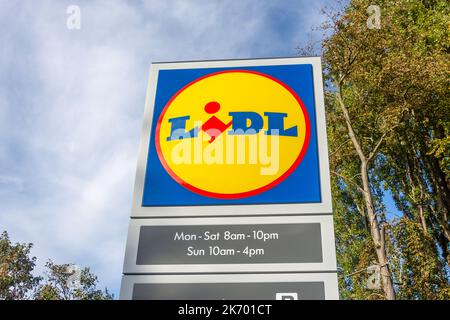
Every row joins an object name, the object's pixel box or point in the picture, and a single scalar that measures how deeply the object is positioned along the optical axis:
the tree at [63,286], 23.02
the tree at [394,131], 12.94
